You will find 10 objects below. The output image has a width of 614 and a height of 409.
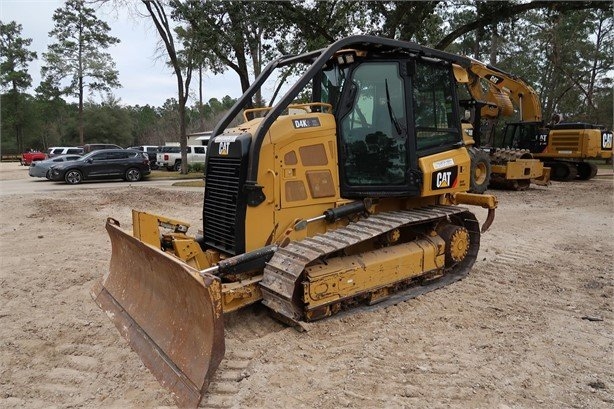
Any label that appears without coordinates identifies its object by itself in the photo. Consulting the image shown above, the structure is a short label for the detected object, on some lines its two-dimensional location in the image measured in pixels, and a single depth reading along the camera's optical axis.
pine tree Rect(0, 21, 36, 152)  51.06
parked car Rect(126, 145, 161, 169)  30.82
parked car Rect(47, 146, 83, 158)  30.95
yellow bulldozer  4.13
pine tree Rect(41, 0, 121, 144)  40.12
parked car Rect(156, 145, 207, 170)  29.41
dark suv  19.45
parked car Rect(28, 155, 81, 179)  21.33
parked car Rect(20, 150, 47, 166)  35.76
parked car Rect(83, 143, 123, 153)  29.30
